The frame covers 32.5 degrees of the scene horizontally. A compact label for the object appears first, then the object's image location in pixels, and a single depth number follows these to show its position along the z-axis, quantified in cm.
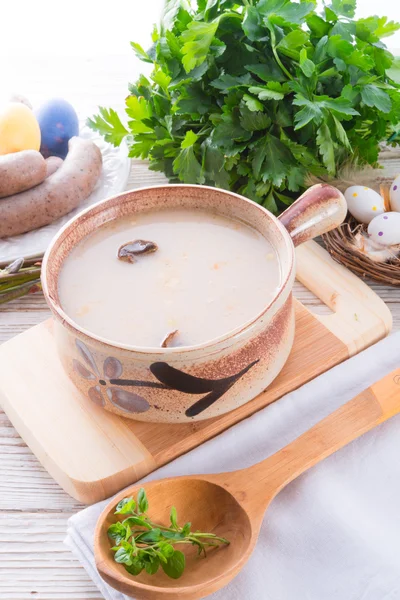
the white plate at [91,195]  135
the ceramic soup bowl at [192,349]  86
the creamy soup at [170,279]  93
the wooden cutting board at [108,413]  94
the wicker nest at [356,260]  122
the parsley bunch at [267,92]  122
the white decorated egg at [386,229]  124
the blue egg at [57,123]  158
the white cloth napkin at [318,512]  81
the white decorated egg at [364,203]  130
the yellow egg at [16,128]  146
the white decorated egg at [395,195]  131
